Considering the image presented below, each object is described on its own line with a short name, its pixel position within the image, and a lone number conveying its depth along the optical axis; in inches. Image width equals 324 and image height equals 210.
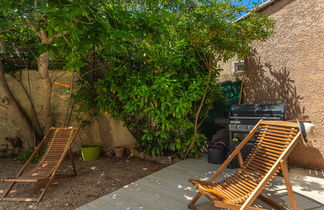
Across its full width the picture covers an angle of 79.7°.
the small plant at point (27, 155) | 204.0
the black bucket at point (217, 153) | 175.6
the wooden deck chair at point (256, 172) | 83.0
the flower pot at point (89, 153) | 205.3
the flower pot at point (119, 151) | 213.0
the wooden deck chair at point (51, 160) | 124.7
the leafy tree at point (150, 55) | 126.0
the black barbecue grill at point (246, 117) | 143.5
